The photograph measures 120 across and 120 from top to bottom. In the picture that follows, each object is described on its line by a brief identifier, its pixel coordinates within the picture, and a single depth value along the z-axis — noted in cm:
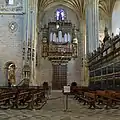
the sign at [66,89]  474
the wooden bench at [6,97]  491
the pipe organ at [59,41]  2056
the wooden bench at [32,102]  512
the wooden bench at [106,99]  520
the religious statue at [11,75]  1591
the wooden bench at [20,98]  514
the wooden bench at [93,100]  535
